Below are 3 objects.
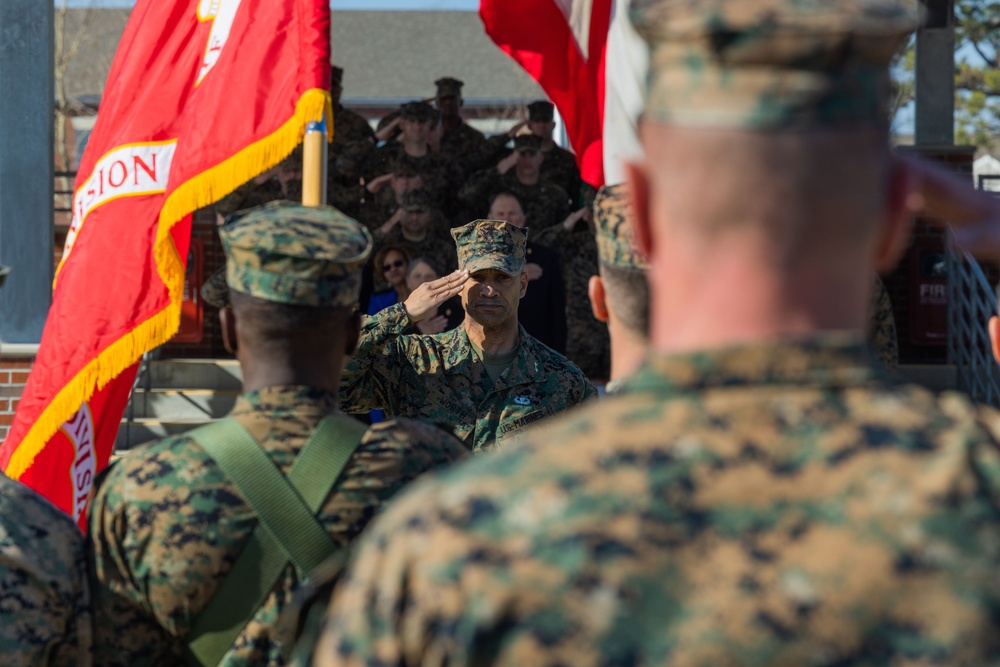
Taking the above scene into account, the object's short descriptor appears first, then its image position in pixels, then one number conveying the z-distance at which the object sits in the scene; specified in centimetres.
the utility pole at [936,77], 1174
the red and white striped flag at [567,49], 652
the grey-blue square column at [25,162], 845
